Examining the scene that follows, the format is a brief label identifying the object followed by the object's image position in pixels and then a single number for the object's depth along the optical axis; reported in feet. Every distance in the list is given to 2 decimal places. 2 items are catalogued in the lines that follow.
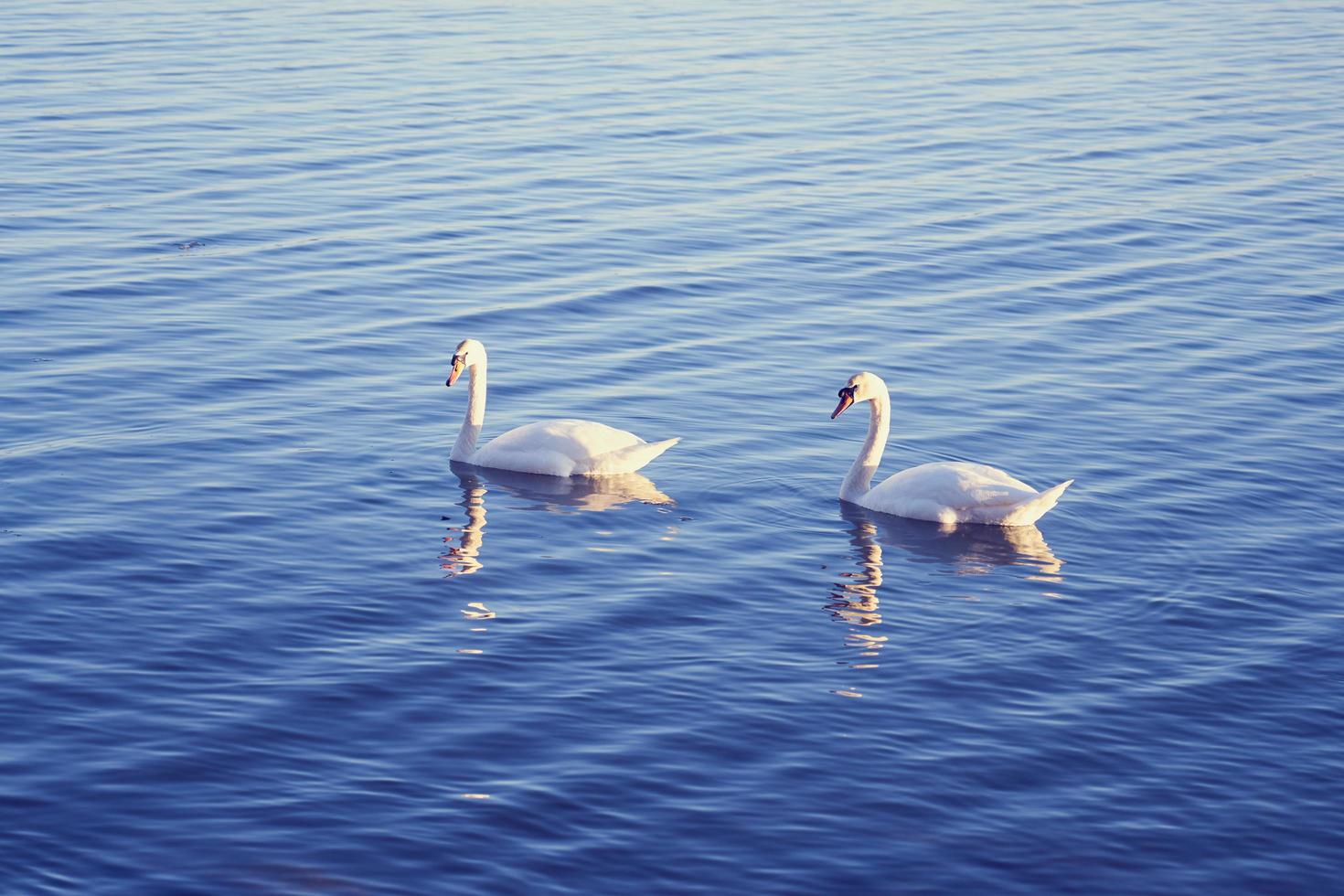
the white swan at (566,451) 68.08
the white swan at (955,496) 63.00
